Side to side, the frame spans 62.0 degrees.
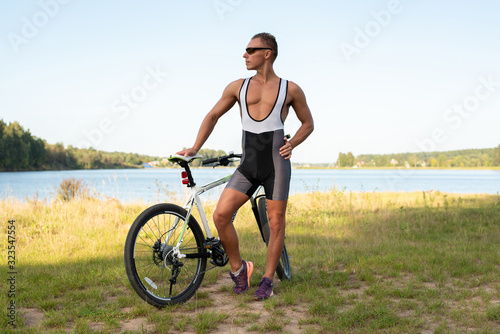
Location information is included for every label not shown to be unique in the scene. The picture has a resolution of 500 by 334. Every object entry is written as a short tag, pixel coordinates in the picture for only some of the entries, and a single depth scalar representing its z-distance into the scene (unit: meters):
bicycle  3.32
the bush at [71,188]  11.89
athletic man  3.63
